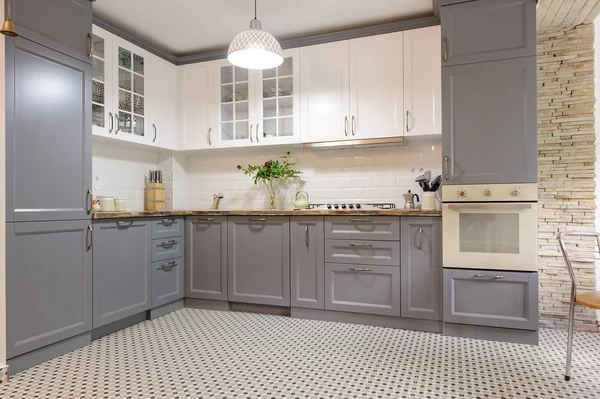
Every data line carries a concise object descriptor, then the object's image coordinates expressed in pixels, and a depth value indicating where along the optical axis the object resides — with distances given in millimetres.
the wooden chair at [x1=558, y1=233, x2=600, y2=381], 2172
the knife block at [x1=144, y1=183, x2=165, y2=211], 4105
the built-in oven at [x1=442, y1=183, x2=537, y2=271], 2816
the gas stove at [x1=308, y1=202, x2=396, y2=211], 3684
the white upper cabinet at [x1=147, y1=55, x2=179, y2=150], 3906
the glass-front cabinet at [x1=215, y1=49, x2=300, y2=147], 3849
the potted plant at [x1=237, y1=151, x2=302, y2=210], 3992
